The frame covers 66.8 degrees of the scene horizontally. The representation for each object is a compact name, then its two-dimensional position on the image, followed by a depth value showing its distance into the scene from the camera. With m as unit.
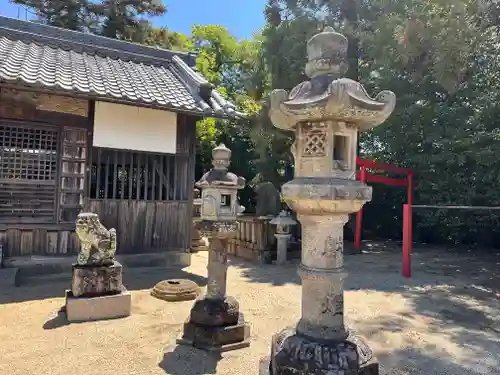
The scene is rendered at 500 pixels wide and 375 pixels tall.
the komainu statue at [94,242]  5.55
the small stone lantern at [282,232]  10.23
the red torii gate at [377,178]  10.78
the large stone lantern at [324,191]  3.04
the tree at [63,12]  19.42
